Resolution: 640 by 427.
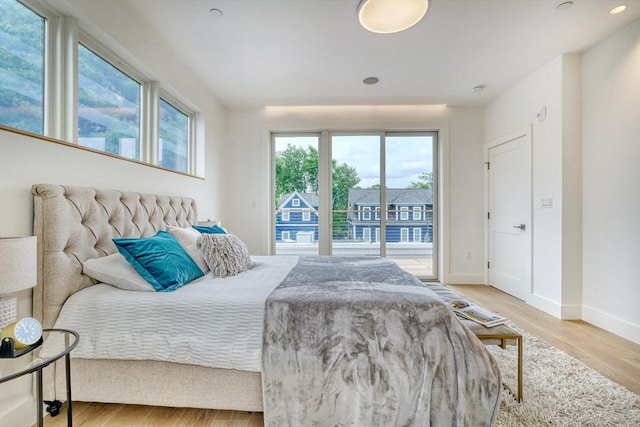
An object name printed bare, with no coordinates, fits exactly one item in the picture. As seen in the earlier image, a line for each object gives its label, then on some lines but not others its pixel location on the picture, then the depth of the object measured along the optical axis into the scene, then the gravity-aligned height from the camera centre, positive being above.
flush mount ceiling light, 1.81 +1.38
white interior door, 3.20 -0.06
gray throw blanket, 1.19 -0.70
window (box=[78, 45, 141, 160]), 1.80 +0.78
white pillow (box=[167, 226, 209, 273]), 1.93 -0.22
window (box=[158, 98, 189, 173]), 2.67 +0.80
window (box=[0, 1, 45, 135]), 1.37 +0.78
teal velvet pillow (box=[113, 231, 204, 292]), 1.50 -0.29
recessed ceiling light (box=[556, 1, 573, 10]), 1.99 +1.54
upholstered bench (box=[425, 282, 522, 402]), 1.42 -0.65
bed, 1.21 -0.64
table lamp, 0.94 -0.19
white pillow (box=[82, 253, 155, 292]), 1.47 -0.34
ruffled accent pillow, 1.87 -0.30
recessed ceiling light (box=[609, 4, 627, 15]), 2.02 +1.54
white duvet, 1.27 -0.56
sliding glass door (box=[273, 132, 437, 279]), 4.15 +0.31
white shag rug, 1.38 -1.06
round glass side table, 0.93 -0.55
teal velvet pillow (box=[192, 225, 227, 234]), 2.44 -0.16
